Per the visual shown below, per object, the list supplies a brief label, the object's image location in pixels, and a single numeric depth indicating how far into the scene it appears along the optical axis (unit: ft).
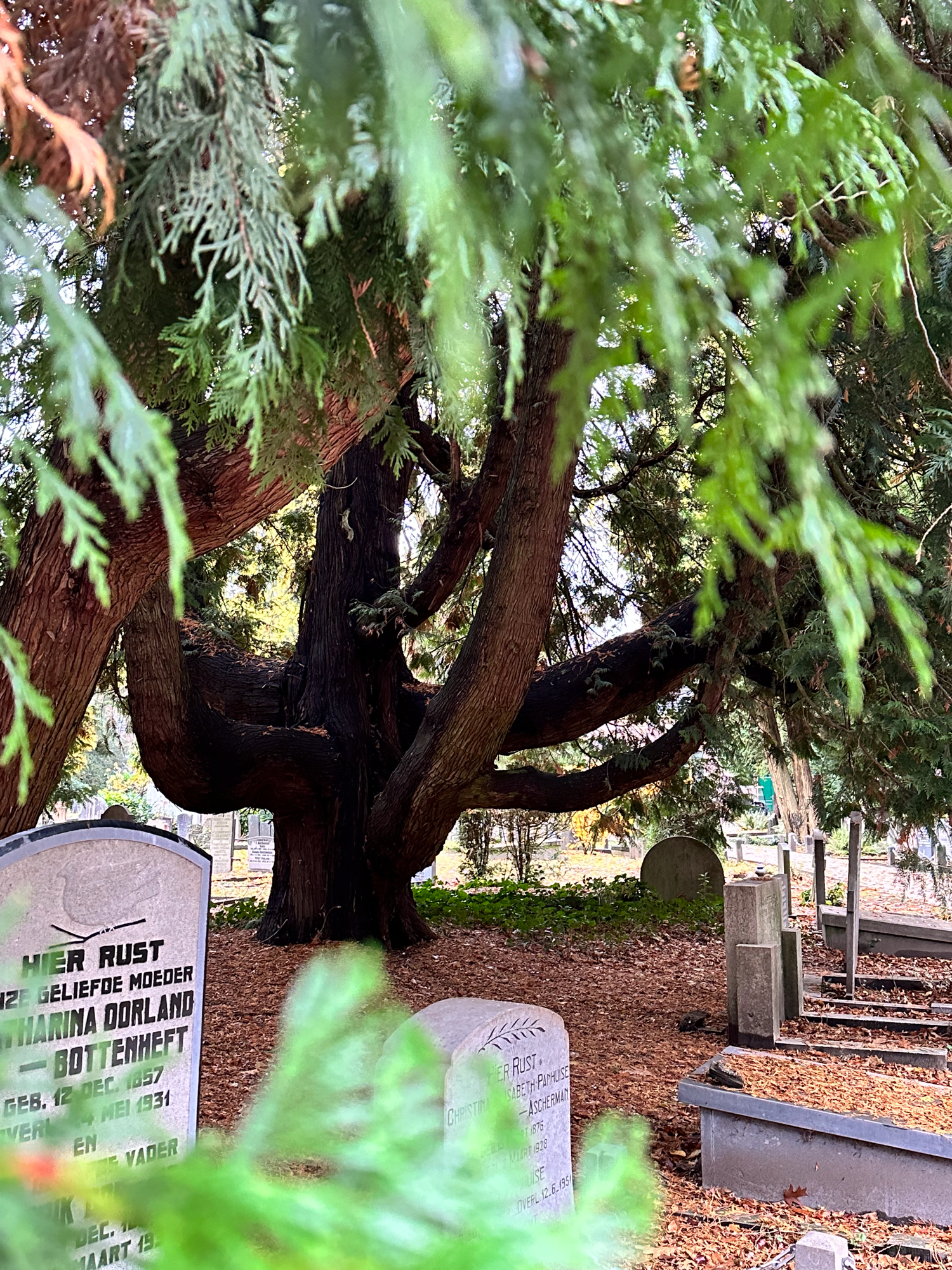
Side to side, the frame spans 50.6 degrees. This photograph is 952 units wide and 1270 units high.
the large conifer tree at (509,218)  2.70
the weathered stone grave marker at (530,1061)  14.06
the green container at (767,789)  102.81
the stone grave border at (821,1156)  16.21
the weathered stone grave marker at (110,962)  11.56
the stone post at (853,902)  30.86
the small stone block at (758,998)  23.61
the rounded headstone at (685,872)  47.60
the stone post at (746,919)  24.64
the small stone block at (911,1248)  14.75
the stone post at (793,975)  26.55
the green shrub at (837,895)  54.34
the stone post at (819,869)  38.91
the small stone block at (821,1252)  12.08
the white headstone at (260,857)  79.87
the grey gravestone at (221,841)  82.48
